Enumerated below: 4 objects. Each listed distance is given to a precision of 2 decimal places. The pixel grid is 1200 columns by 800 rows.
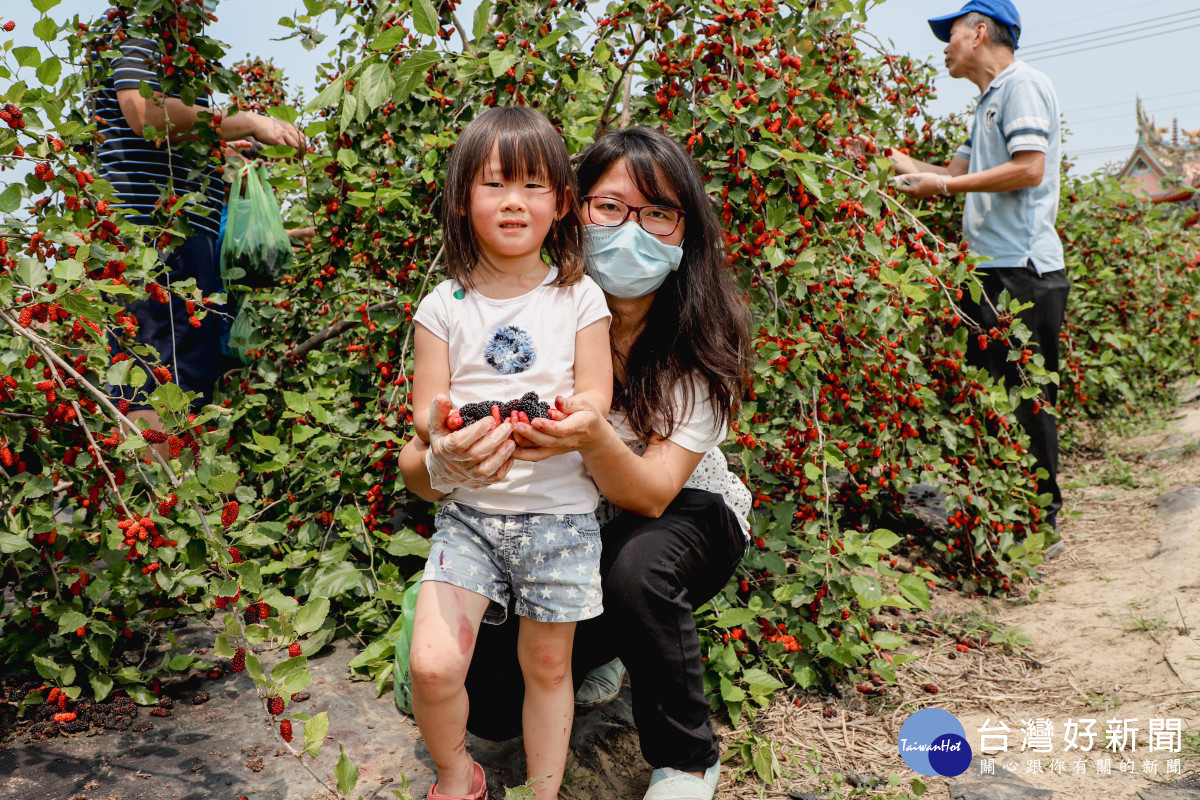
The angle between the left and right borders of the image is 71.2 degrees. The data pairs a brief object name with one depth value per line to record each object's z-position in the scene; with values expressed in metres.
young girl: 1.46
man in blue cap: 2.88
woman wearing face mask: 1.56
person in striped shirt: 2.29
